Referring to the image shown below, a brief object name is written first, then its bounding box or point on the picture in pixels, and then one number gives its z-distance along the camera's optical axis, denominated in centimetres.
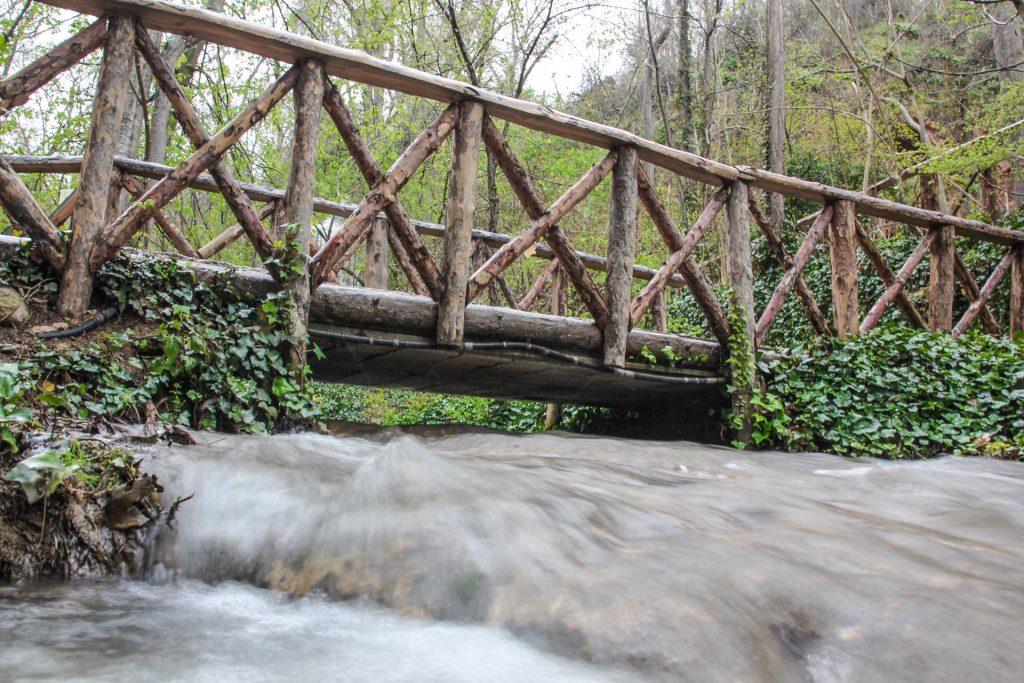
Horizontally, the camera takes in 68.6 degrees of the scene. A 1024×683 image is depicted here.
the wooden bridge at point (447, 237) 425
